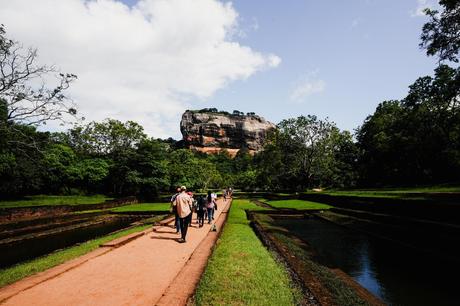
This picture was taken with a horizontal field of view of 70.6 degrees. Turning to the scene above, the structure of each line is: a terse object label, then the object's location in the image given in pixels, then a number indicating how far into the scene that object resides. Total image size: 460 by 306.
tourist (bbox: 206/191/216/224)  17.38
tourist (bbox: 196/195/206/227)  15.68
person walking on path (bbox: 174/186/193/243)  11.30
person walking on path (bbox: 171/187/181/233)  12.19
